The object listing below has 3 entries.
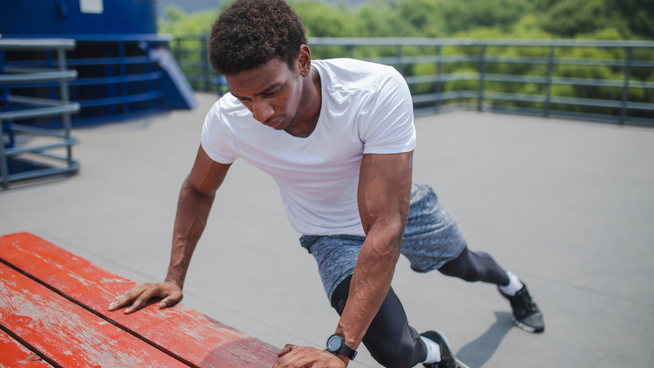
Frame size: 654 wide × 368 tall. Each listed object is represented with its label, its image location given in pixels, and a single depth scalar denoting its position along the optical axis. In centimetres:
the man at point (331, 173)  141
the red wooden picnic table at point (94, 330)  135
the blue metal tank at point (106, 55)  654
